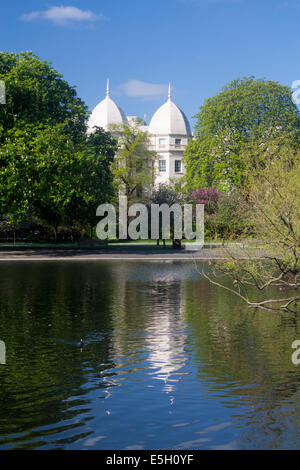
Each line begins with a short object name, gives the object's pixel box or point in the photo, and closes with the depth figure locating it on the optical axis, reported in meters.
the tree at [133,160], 81.31
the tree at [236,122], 58.22
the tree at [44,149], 38.53
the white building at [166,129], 119.50
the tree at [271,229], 16.56
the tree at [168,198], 53.75
